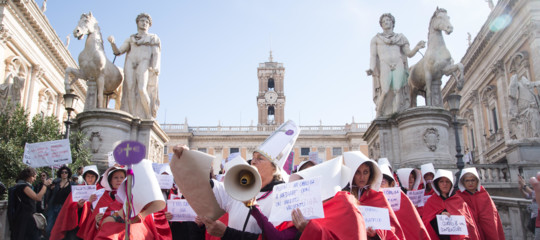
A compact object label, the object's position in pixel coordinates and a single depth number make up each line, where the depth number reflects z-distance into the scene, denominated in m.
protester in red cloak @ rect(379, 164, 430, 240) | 5.25
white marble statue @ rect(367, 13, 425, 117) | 15.35
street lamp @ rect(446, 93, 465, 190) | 12.68
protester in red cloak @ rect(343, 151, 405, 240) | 4.58
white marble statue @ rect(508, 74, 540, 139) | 18.73
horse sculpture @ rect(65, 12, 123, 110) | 14.10
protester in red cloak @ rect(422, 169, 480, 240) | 6.14
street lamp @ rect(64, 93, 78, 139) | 12.34
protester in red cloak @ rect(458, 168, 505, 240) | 6.44
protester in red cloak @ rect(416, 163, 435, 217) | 7.88
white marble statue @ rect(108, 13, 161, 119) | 14.58
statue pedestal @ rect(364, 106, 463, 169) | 13.58
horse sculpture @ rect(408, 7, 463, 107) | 14.56
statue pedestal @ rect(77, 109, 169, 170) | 13.16
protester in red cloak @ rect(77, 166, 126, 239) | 5.72
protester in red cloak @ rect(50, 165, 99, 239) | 6.80
